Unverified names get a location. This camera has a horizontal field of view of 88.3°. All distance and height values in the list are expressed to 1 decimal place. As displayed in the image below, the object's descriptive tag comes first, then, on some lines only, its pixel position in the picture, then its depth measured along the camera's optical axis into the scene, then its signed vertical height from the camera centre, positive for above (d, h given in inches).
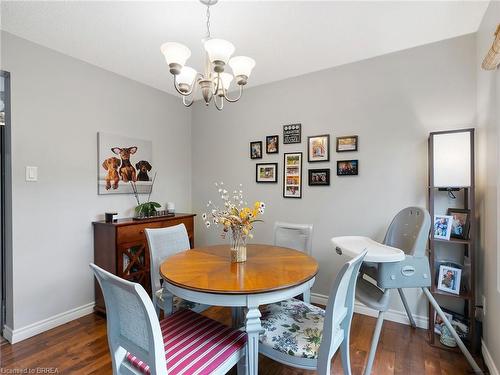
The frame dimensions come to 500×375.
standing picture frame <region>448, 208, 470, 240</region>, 77.3 -11.3
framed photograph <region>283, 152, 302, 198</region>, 113.6 +5.0
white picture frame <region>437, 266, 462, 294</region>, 76.8 -28.1
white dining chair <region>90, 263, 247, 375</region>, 39.3 -30.3
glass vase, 66.8 -16.0
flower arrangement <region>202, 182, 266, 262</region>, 65.4 -9.3
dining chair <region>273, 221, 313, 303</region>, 87.2 -17.7
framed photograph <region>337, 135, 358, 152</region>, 101.1 +17.1
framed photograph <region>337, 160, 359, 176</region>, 100.9 +7.6
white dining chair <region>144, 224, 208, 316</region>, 68.4 -21.1
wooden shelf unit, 74.1 -20.6
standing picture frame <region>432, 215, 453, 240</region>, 77.8 -12.3
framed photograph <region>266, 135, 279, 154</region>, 119.0 +19.7
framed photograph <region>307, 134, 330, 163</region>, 106.8 +16.1
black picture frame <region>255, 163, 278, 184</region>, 119.6 +6.4
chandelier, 58.5 +29.7
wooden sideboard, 95.0 -24.5
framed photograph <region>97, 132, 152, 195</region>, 105.1 +9.7
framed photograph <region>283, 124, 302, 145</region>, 113.1 +23.5
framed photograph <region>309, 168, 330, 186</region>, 106.7 +3.9
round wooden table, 49.4 -19.8
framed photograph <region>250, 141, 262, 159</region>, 123.5 +17.6
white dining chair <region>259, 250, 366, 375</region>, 46.5 -31.2
